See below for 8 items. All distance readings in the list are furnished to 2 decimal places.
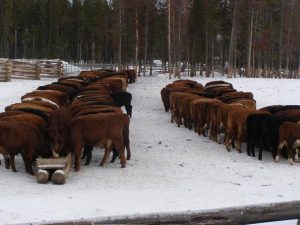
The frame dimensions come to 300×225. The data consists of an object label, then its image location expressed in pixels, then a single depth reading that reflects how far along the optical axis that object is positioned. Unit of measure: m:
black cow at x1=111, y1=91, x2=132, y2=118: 18.28
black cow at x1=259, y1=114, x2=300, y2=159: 12.52
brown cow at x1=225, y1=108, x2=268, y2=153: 13.41
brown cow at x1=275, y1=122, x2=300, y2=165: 11.90
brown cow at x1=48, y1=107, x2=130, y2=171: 10.78
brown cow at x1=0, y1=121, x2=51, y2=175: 10.09
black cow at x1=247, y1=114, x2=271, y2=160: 13.01
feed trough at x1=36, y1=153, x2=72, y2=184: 9.38
